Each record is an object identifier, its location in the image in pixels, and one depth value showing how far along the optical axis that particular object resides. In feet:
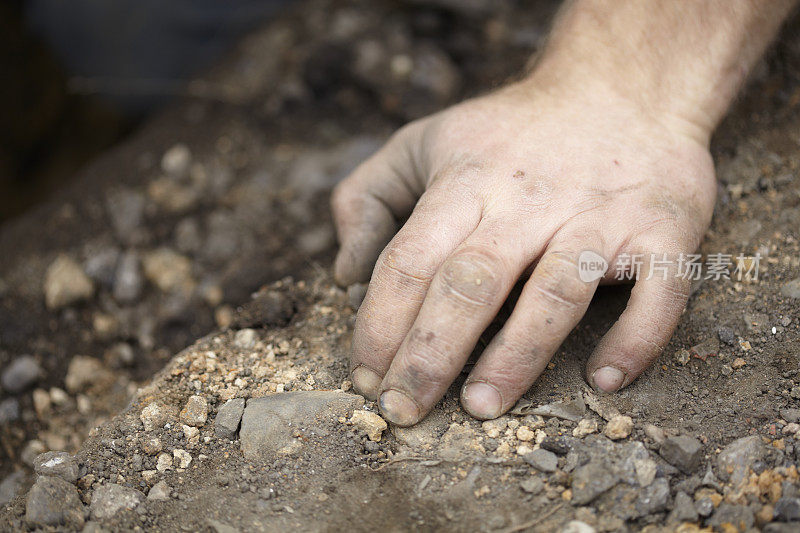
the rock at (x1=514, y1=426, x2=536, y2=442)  2.38
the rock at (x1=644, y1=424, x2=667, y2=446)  2.36
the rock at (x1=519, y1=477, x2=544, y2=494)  2.34
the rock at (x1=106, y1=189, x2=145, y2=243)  2.93
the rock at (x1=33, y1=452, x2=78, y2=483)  2.38
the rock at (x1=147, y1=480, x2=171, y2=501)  2.37
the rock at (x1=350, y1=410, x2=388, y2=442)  2.40
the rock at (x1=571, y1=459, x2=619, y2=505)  2.32
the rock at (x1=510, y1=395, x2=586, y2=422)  2.40
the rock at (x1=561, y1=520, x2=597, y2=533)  2.29
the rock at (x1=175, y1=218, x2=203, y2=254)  2.90
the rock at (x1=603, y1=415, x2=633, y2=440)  2.36
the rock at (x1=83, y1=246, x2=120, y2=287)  2.87
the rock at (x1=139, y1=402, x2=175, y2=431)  2.43
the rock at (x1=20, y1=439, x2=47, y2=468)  2.64
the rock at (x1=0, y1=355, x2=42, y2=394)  2.73
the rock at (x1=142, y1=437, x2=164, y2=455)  2.40
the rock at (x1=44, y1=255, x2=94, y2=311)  2.83
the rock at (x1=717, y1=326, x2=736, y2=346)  2.47
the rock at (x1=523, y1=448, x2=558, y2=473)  2.35
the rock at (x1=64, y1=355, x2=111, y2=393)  2.73
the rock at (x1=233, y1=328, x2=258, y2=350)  2.54
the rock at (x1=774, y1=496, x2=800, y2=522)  2.28
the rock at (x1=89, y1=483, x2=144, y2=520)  2.35
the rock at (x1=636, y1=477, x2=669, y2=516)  2.31
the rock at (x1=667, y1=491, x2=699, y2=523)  2.30
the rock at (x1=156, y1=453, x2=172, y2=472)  2.39
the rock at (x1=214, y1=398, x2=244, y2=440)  2.42
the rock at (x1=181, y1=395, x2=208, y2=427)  2.43
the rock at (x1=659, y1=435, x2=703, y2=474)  2.33
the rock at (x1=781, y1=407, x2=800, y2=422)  2.37
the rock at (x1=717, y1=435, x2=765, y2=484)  2.33
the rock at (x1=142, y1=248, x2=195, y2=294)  2.86
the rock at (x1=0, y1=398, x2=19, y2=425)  2.69
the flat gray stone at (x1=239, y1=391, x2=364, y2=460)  2.40
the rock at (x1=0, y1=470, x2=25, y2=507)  2.57
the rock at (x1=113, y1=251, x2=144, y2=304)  2.85
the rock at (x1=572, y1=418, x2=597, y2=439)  2.38
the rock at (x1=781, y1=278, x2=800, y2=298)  2.49
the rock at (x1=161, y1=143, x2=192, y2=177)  2.99
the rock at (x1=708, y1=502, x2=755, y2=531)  2.28
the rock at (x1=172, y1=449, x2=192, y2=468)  2.40
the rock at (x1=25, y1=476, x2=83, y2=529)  2.34
